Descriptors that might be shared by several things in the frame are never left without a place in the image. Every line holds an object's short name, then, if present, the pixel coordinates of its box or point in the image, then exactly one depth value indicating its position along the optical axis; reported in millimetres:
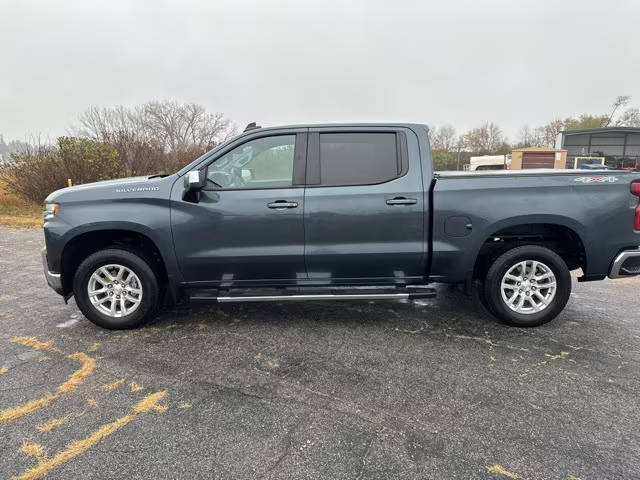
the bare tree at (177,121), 40325
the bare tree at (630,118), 58716
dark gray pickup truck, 3779
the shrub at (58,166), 12578
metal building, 34000
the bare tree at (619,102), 60297
